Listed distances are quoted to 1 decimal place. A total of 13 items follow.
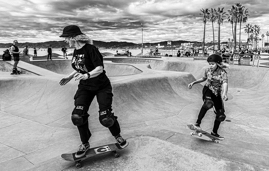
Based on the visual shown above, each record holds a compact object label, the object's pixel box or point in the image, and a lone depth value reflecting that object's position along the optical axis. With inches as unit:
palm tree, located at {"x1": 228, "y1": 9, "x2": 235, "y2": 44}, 2384.6
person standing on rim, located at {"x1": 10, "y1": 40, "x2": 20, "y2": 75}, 462.9
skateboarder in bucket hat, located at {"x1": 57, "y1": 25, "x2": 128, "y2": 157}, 125.9
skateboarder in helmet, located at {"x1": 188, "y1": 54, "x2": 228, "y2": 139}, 175.5
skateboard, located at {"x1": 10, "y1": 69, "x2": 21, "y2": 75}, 543.8
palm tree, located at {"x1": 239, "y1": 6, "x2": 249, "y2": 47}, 2208.7
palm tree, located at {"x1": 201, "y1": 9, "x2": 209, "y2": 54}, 2553.6
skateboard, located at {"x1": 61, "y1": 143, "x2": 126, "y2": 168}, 128.3
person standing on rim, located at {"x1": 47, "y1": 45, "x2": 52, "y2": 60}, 896.7
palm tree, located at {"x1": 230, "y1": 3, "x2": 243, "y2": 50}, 2137.1
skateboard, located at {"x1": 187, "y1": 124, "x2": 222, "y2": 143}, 181.5
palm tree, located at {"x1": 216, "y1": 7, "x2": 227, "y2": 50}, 2578.7
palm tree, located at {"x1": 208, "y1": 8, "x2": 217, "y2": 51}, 2603.8
